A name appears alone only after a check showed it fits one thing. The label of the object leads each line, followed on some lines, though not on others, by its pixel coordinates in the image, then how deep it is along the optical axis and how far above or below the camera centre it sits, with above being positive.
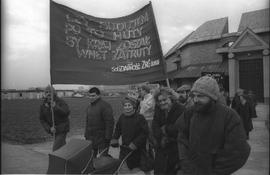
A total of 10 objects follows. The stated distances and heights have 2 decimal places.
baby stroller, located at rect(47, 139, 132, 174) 3.48 -0.78
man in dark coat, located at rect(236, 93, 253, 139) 10.69 -0.81
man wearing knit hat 2.97 -0.46
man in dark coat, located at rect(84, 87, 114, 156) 5.96 -0.64
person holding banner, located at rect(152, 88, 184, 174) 4.29 -0.55
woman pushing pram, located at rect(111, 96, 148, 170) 5.13 -0.70
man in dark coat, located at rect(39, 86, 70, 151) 6.20 -0.53
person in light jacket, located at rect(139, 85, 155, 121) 6.64 -0.39
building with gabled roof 25.27 +2.79
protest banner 5.32 +0.64
